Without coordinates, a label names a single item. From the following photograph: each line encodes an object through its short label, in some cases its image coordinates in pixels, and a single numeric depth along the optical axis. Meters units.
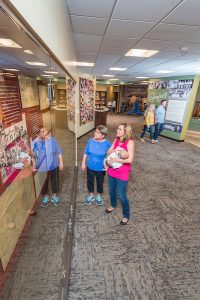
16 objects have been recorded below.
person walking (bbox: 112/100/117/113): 15.59
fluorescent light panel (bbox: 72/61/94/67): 4.93
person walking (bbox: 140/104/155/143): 6.20
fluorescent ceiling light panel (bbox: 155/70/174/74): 5.81
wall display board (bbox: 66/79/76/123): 4.36
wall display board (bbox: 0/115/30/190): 0.71
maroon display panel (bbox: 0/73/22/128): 0.64
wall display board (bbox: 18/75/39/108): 0.78
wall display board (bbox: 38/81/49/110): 1.11
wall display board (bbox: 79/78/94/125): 6.38
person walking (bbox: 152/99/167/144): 6.51
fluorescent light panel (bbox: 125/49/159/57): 3.37
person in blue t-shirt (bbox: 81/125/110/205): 2.36
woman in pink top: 2.07
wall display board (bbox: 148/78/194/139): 6.51
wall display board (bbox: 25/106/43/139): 0.93
